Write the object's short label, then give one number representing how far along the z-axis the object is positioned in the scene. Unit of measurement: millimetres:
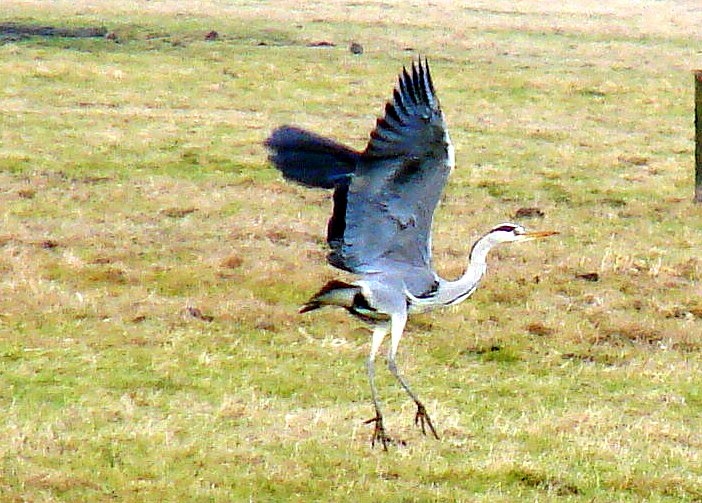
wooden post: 30328
